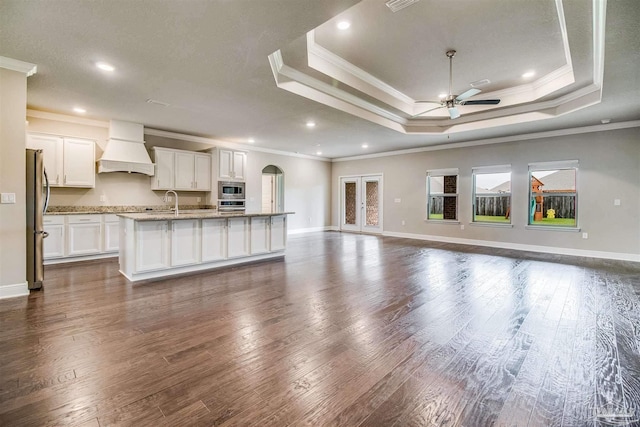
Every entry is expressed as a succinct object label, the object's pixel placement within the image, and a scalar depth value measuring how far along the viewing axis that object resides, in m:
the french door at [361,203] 9.88
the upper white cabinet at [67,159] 5.12
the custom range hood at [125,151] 5.71
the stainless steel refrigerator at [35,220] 3.60
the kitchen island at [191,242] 4.09
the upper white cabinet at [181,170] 6.49
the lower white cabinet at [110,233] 5.60
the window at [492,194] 7.26
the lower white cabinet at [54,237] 4.99
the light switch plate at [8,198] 3.36
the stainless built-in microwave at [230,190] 7.32
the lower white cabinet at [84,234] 5.23
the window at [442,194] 8.11
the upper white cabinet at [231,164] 7.25
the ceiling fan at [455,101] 3.91
